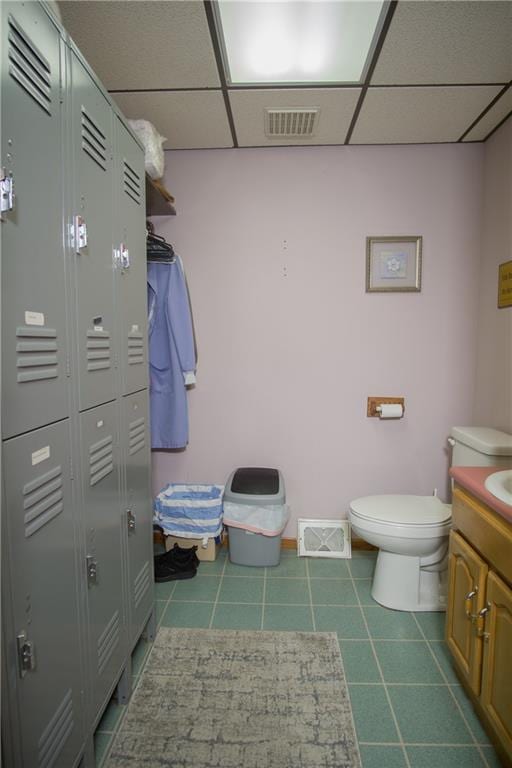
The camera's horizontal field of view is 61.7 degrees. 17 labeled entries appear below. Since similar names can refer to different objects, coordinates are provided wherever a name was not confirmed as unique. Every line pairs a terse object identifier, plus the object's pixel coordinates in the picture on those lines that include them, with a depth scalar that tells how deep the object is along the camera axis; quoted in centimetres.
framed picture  258
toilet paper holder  265
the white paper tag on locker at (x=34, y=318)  95
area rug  136
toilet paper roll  260
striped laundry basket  250
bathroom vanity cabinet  126
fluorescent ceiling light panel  153
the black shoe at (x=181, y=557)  246
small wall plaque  223
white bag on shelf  202
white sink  136
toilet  202
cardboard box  257
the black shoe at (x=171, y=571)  238
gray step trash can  244
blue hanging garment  250
